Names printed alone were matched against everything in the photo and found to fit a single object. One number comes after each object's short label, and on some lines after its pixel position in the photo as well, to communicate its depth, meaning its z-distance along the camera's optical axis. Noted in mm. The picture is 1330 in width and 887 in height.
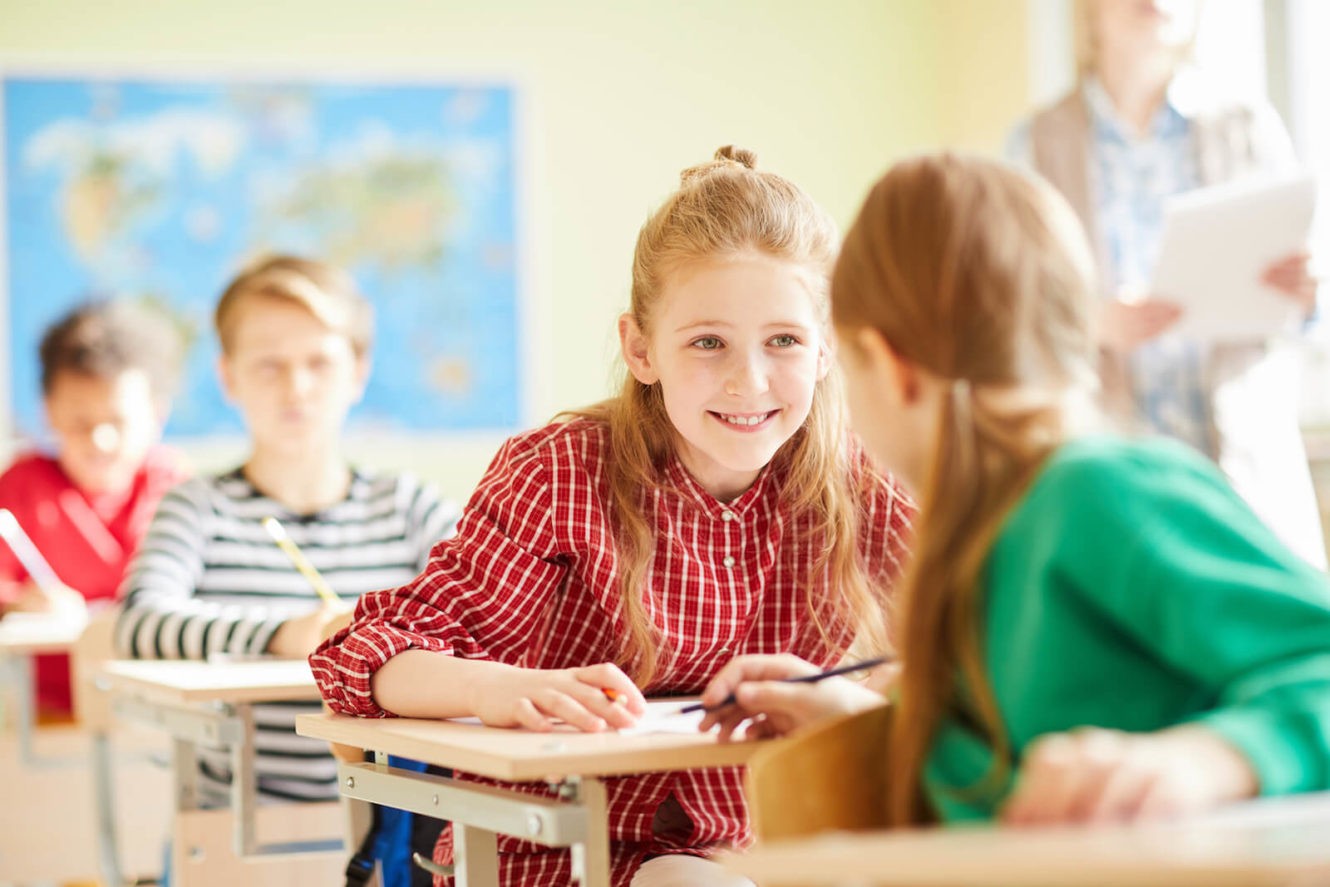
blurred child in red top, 3163
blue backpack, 1914
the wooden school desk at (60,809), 2685
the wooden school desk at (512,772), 1489
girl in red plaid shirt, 1730
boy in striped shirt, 2188
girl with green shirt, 1331
